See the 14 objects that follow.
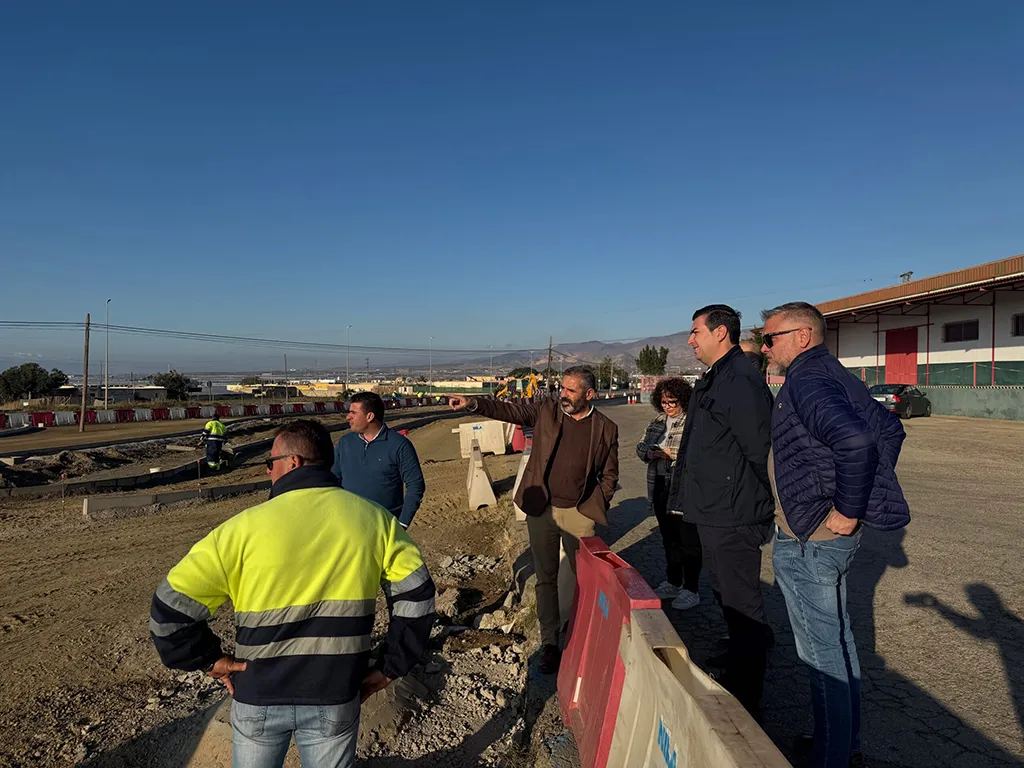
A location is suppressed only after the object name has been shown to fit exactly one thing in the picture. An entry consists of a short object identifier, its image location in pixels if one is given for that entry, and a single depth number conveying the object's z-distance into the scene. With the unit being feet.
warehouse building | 82.17
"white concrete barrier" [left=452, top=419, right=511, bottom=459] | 61.36
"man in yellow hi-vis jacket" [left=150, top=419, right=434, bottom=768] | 6.95
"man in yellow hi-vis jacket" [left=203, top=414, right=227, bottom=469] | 56.54
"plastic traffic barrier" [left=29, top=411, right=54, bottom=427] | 109.92
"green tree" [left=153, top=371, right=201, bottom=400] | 240.32
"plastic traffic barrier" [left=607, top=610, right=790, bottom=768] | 5.89
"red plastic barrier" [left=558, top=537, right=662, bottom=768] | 9.64
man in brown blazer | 14.70
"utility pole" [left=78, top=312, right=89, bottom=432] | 104.22
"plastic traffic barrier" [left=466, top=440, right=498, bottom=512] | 36.94
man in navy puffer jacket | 8.68
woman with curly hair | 17.03
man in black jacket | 10.73
